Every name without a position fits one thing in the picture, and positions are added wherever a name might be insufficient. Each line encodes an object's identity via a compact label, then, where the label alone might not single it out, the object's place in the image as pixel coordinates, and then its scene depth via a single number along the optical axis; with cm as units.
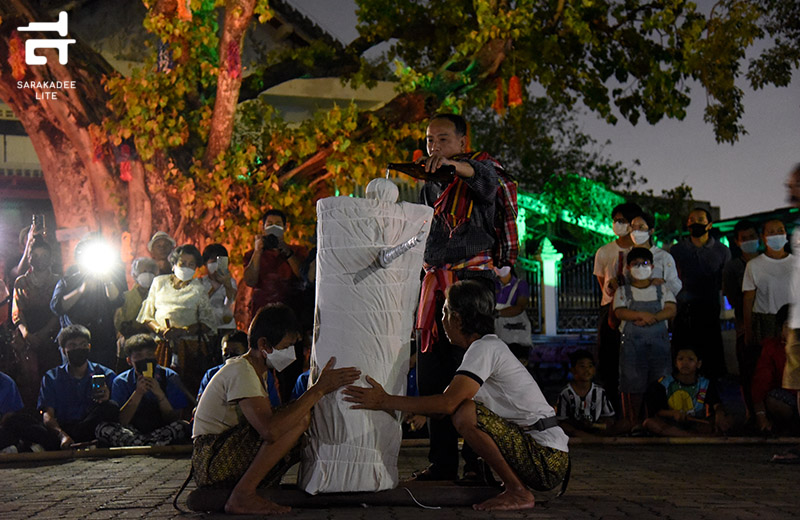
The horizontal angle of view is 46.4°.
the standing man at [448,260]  525
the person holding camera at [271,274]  873
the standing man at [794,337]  604
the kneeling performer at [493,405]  466
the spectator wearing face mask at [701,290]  922
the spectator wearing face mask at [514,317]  902
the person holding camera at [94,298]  909
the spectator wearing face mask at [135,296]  930
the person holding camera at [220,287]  925
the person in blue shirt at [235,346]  781
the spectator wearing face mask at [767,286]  849
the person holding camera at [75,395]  794
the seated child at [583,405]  827
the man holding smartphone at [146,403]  787
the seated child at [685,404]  827
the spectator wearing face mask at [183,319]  888
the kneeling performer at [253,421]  459
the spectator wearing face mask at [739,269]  929
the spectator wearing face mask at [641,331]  844
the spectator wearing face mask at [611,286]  895
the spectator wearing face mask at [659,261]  875
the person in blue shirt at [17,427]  764
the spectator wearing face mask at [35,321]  900
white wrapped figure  468
